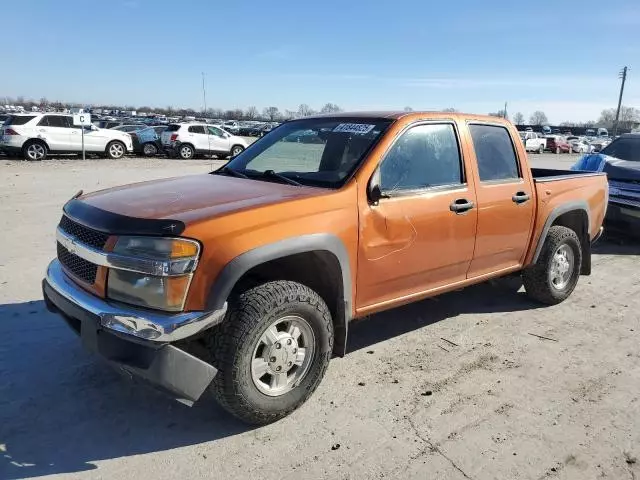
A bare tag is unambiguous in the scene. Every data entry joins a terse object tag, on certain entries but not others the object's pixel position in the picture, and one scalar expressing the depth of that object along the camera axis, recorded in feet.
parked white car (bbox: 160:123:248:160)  76.43
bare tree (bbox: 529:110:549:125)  475.48
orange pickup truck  9.14
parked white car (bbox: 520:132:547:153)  135.73
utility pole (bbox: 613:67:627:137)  202.90
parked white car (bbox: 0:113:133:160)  62.34
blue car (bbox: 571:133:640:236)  26.94
